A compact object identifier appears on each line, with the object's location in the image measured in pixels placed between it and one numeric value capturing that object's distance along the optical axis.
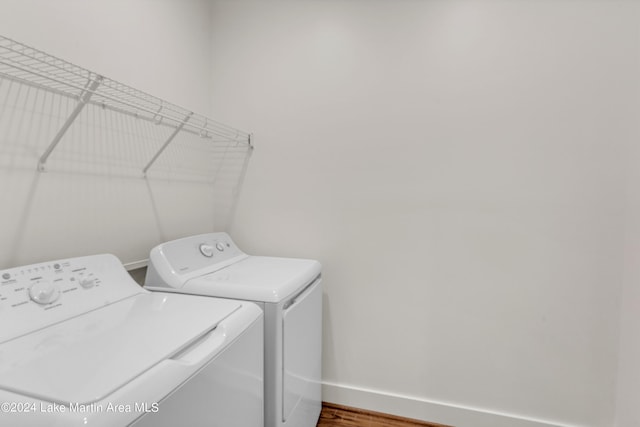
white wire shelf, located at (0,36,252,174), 1.06
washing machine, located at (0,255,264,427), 0.59
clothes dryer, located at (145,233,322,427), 1.21
